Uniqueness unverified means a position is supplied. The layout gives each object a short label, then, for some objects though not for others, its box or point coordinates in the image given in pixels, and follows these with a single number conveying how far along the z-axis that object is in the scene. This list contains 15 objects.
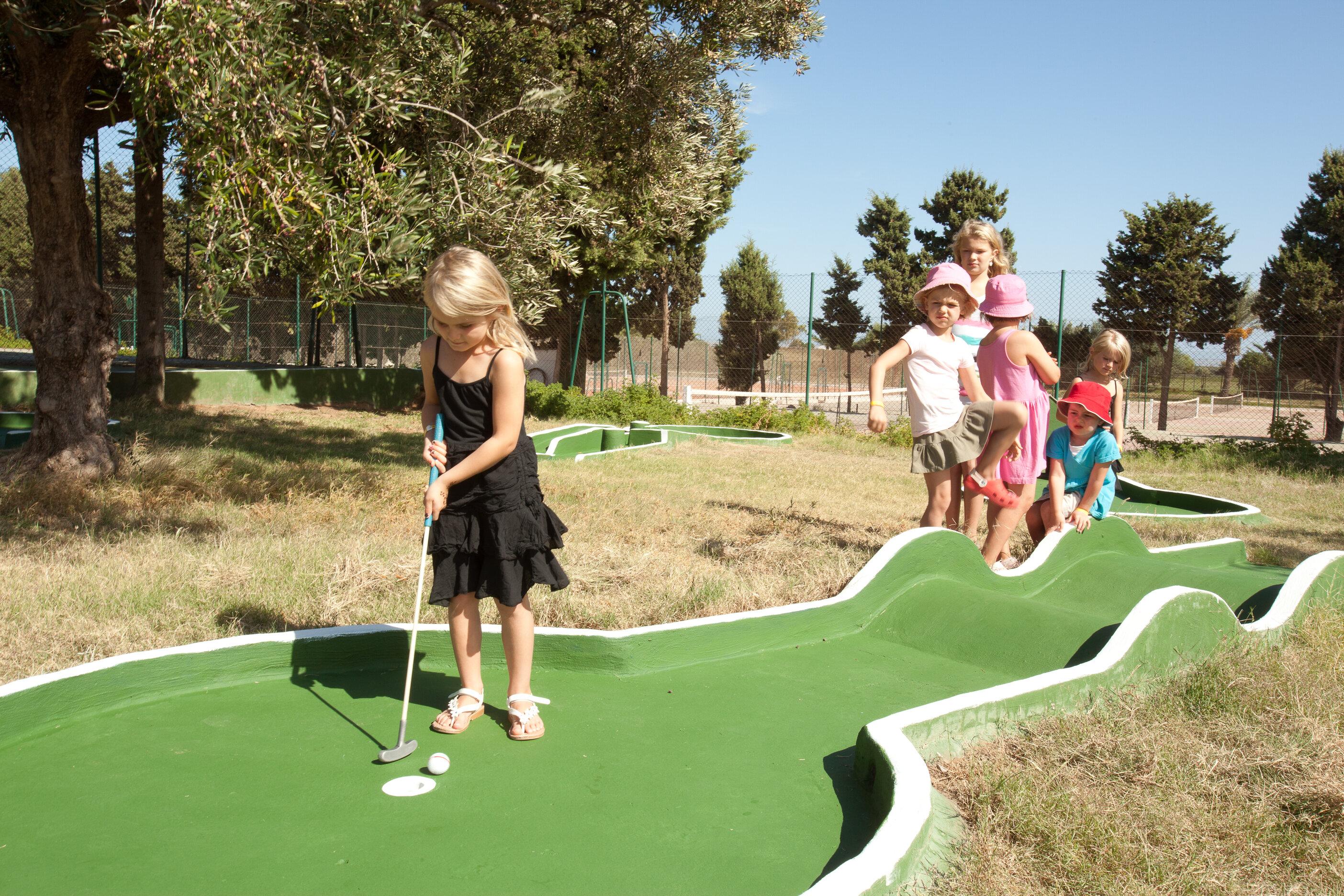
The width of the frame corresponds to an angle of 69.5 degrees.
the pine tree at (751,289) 40.19
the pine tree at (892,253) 32.88
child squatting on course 5.12
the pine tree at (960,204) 32.53
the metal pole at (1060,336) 15.25
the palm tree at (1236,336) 18.89
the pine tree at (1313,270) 23.66
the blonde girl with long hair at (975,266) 5.20
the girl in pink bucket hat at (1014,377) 4.91
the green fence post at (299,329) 19.17
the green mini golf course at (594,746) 2.09
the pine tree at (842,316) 24.50
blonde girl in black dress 2.78
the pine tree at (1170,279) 22.77
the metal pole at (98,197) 11.42
